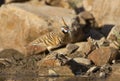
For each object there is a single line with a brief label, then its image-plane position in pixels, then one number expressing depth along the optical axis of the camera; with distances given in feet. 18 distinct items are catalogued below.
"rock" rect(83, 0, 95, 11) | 63.73
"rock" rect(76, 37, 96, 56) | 45.87
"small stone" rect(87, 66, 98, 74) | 41.63
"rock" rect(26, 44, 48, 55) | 47.88
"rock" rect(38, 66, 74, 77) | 41.01
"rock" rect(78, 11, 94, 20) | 58.60
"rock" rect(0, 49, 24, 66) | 46.17
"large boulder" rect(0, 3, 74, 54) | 48.62
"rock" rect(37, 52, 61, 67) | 42.45
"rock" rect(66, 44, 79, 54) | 47.70
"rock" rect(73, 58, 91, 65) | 43.80
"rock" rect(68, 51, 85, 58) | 46.34
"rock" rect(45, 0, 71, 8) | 62.23
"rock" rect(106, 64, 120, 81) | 38.81
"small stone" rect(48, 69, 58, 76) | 41.42
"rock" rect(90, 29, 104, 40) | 52.54
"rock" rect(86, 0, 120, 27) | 55.42
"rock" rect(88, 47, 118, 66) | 43.57
